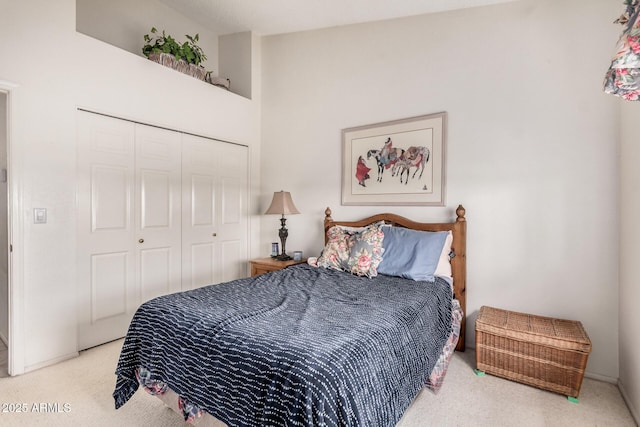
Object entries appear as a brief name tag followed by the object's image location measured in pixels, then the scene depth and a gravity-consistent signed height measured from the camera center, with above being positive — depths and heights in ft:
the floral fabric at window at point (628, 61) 3.67 +1.65
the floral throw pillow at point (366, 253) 8.38 -1.21
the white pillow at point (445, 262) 8.47 -1.42
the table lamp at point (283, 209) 11.34 -0.14
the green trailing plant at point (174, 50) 10.19 +4.84
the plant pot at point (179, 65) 10.09 +4.40
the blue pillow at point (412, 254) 8.12 -1.19
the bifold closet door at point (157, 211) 9.90 -0.23
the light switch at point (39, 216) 7.70 -0.31
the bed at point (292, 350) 3.71 -1.93
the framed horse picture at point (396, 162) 9.43 +1.32
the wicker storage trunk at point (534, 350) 6.53 -2.93
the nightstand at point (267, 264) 10.74 -1.94
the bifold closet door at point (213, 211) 11.19 -0.25
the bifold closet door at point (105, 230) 8.69 -0.72
